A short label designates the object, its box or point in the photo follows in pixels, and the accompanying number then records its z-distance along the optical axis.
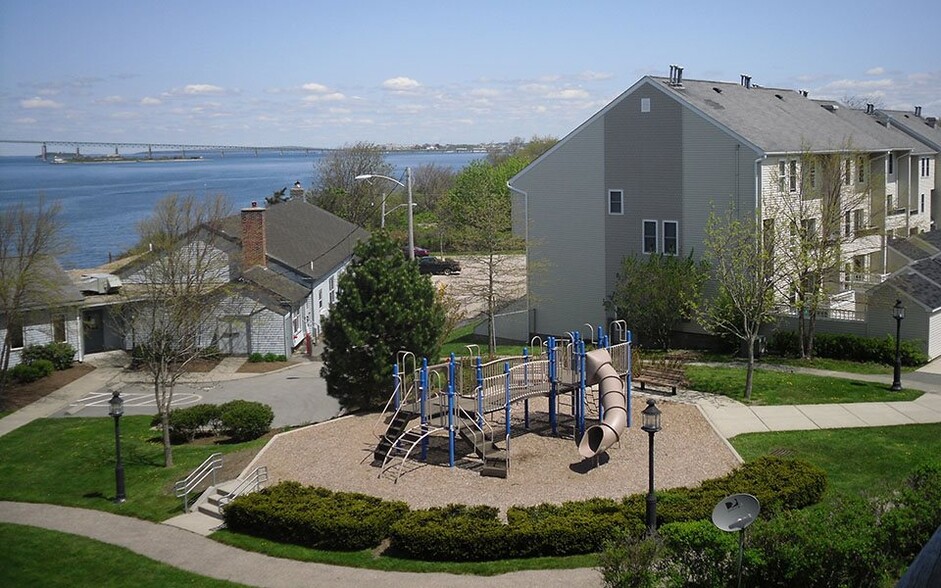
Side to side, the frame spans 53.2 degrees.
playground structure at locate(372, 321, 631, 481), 22.78
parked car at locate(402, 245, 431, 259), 77.31
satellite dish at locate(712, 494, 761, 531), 14.06
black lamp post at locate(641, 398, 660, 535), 17.22
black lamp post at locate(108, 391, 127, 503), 22.34
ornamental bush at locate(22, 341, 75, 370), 38.91
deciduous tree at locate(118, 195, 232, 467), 27.41
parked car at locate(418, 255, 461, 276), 69.88
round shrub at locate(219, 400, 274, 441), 27.64
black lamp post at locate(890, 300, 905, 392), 29.39
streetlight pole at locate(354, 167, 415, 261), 34.49
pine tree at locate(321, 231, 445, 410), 27.41
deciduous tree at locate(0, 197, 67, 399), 33.72
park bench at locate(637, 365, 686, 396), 30.23
